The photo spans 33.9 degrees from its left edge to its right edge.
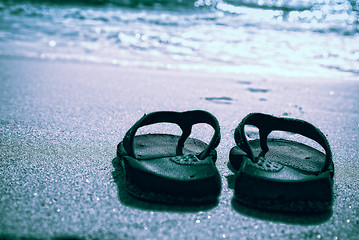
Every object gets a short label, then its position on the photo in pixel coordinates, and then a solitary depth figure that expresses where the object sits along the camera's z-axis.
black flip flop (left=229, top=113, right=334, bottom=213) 0.53
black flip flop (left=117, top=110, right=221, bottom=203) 0.54
